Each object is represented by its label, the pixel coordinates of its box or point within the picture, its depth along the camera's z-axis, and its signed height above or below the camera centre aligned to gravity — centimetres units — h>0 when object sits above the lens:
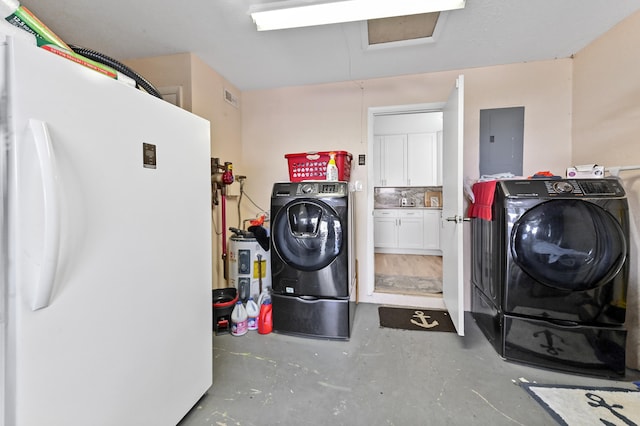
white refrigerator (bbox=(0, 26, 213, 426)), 67 -12
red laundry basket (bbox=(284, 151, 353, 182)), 228 +40
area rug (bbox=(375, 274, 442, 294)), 293 -91
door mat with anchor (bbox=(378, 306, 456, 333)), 221 -99
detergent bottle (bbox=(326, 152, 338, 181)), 218 +33
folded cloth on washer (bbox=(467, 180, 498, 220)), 183 +8
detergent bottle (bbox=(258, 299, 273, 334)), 209 -90
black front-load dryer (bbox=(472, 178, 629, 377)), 154 -40
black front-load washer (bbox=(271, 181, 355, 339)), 197 -38
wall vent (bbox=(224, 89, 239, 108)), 262 +118
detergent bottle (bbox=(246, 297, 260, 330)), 216 -89
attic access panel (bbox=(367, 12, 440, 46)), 175 +131
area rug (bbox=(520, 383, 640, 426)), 125 -102
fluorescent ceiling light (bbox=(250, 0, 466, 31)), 150 +121
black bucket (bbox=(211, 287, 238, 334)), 206 -83
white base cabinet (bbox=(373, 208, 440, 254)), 477 -40
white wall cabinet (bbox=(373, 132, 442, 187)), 491 +97
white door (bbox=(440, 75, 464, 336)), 185 +3
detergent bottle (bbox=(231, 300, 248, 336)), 207 -89
